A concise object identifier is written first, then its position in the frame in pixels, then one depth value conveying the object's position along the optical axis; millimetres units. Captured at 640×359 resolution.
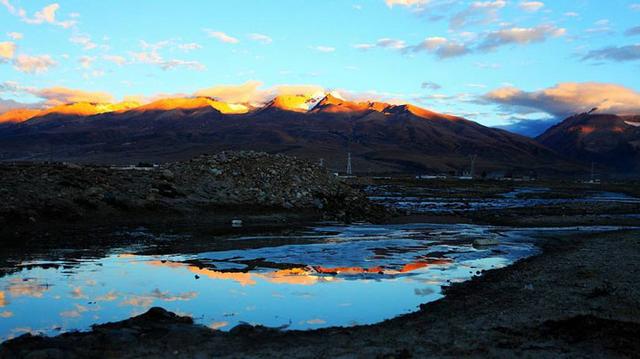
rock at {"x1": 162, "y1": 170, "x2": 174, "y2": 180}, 40294
